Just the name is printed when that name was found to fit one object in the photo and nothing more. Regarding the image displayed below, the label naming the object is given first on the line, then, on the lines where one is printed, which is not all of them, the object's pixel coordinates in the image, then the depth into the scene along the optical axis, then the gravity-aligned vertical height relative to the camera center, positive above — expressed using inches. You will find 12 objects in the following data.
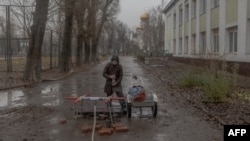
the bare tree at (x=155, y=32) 3253.0 +175.6
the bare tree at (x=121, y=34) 4953.3 +239.1
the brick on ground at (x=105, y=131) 319.0 -63.2
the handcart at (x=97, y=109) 374.9 -59.5
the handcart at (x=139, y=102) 387.9 -48.3
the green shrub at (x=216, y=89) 472.7 -43.4
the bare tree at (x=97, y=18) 1525.0 +155.5
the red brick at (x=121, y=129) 331.1 -63.3
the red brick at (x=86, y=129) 327.9 -62.8
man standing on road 429.1 -23.9
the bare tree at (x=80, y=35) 1325.0 +65.6
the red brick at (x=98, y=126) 339.2 -63.2
